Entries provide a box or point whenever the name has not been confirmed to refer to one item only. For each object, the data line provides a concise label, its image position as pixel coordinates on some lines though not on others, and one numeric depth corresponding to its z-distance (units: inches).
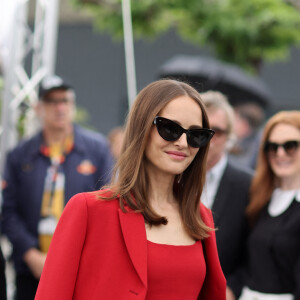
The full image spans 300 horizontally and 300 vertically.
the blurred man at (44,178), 315.6
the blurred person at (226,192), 266.8
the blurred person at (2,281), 187.3
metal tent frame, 408.8
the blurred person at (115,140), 620.0
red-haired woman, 244.1
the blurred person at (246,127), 560.3
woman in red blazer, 156.0
